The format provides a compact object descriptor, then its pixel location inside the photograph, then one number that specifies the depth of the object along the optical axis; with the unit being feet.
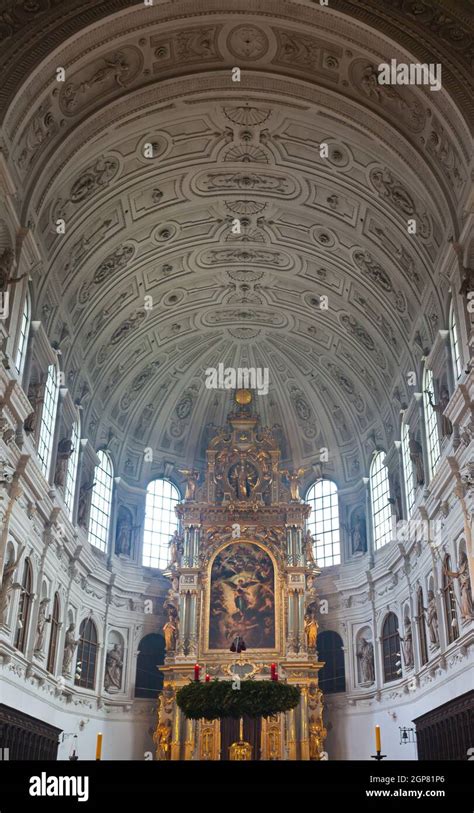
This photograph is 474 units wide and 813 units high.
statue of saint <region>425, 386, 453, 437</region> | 72.23
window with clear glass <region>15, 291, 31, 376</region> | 69.31
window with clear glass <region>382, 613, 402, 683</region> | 90.63
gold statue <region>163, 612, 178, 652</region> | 96.43
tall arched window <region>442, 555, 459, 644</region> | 69.15
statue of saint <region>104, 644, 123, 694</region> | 95.92
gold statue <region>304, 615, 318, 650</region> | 96.32
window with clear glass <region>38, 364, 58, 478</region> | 78.18
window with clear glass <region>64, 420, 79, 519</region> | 87.61
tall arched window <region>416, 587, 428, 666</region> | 79.66
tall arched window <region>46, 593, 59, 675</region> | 79.92
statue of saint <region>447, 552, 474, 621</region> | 63.31
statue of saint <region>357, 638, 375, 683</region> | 95.25
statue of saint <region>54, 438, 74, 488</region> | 82.94
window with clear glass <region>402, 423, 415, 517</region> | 87.35
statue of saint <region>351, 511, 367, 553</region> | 103.71
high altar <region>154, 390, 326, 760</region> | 90.07
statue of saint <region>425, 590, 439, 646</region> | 74.76
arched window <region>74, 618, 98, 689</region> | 90.53
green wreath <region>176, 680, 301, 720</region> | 54.39
